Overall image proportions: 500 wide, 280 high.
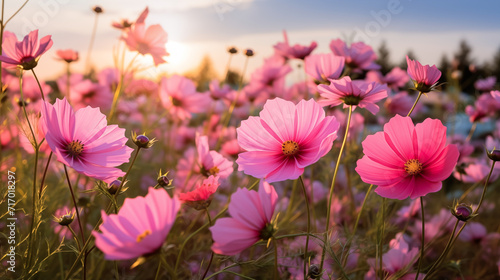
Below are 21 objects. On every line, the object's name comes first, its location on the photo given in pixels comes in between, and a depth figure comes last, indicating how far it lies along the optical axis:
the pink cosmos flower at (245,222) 0.45
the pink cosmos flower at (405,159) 0.55
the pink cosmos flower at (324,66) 0.83
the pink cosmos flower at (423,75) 0.61
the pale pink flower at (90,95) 1.45
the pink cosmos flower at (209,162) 0.78
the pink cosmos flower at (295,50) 1.13
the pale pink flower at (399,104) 1.39
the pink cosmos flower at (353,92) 0.63
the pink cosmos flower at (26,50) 0.63
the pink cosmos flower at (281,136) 0.58
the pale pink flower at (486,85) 1.85
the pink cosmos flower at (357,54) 0.97
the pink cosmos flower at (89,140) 0.56
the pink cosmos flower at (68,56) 1.09
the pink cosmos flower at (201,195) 0.57
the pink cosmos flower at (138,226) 0.37
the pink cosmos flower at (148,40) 0.90
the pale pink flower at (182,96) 1.27
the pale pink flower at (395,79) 1.28
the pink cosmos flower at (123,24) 1.02
